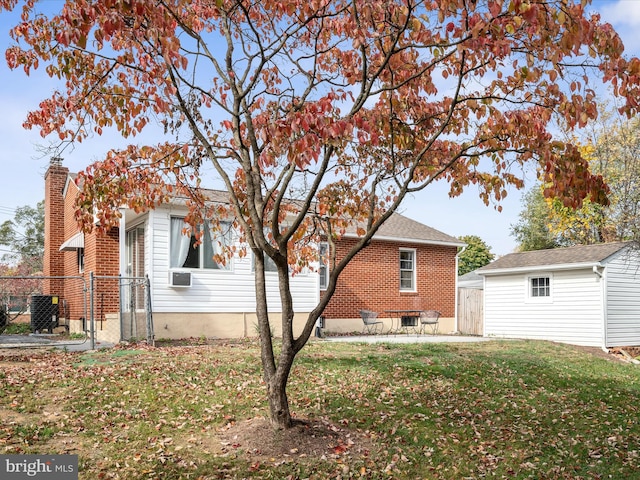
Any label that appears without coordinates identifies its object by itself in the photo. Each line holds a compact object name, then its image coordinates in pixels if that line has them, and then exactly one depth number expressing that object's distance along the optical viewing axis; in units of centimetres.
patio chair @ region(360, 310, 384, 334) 1748
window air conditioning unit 1371
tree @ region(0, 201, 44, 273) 4012
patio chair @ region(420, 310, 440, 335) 1864
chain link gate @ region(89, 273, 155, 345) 1341
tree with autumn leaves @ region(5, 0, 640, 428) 484
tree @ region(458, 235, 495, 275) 4997
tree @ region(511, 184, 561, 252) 3675
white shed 1781
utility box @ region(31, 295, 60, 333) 1658
